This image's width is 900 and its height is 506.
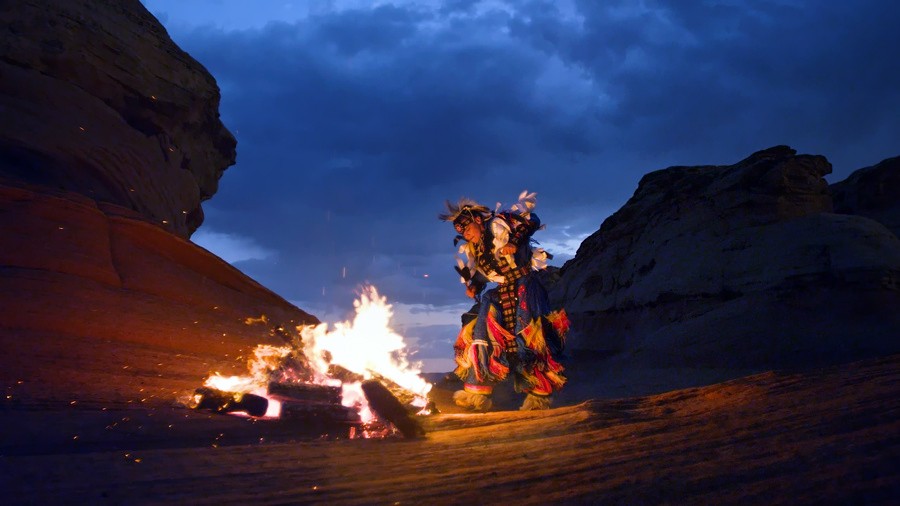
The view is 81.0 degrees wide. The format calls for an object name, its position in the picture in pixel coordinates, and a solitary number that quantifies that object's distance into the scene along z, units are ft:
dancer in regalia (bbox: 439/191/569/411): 24.08
